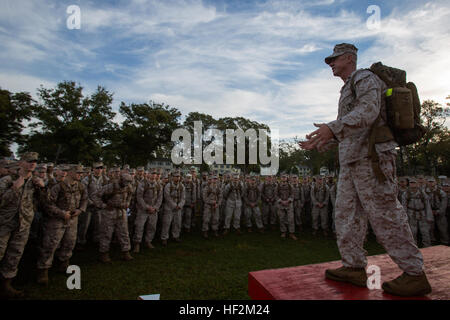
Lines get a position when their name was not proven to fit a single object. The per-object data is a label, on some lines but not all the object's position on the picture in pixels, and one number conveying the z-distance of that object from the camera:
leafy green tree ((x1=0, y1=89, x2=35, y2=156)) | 22.39
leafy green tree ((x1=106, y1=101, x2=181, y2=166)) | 27.50
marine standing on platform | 1.85
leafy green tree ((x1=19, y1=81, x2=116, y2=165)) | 24.08
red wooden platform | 1.84
